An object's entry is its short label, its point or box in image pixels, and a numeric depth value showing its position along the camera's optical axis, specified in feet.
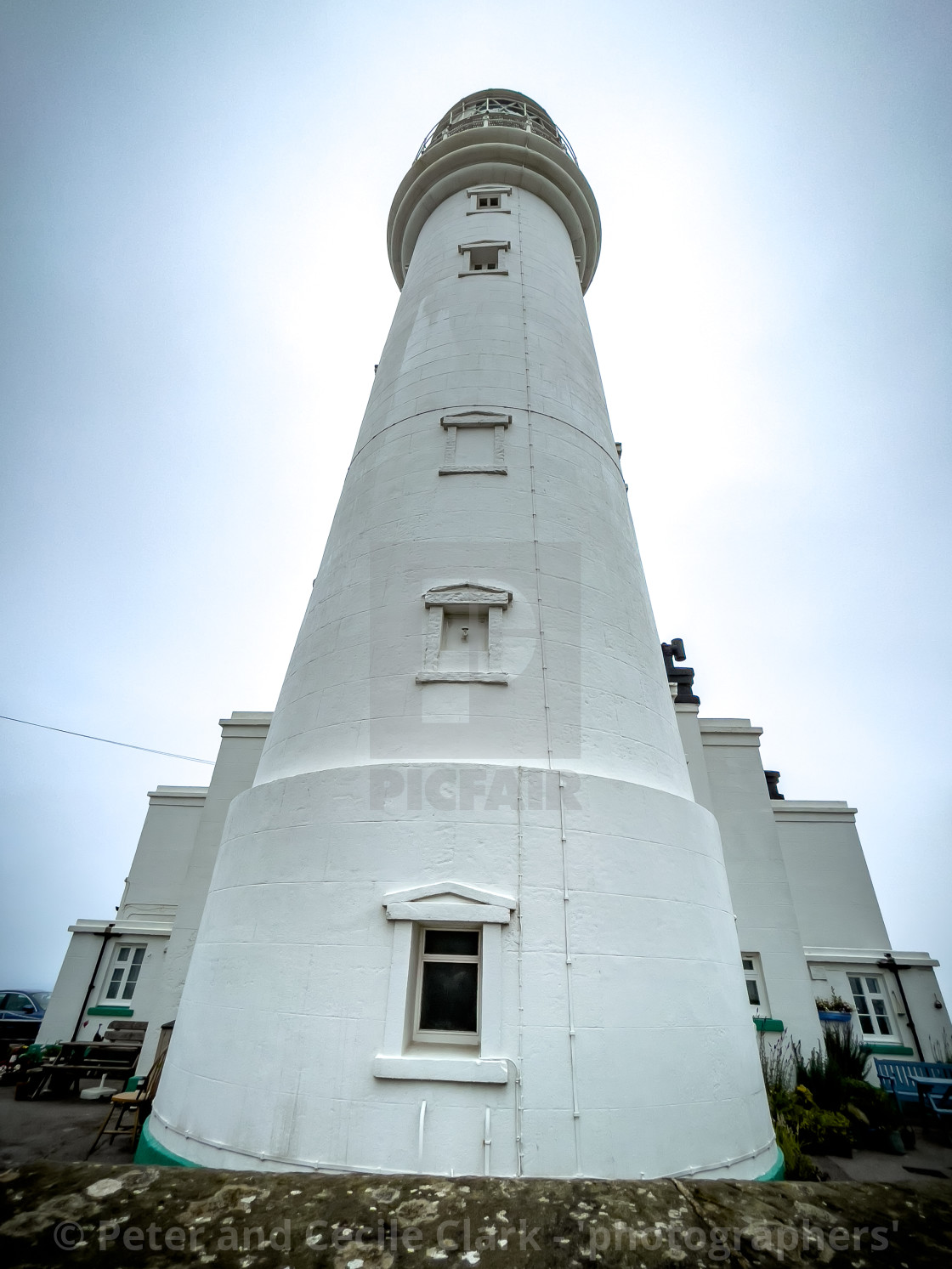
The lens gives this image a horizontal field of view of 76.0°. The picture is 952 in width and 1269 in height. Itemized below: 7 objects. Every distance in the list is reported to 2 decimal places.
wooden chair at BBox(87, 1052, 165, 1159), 24.16
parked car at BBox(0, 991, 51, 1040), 54.75
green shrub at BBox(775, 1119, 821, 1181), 19.84
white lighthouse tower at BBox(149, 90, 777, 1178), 15.20
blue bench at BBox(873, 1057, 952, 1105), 33.96
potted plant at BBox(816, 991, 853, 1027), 38.44
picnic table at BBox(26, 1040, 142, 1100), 31.83
